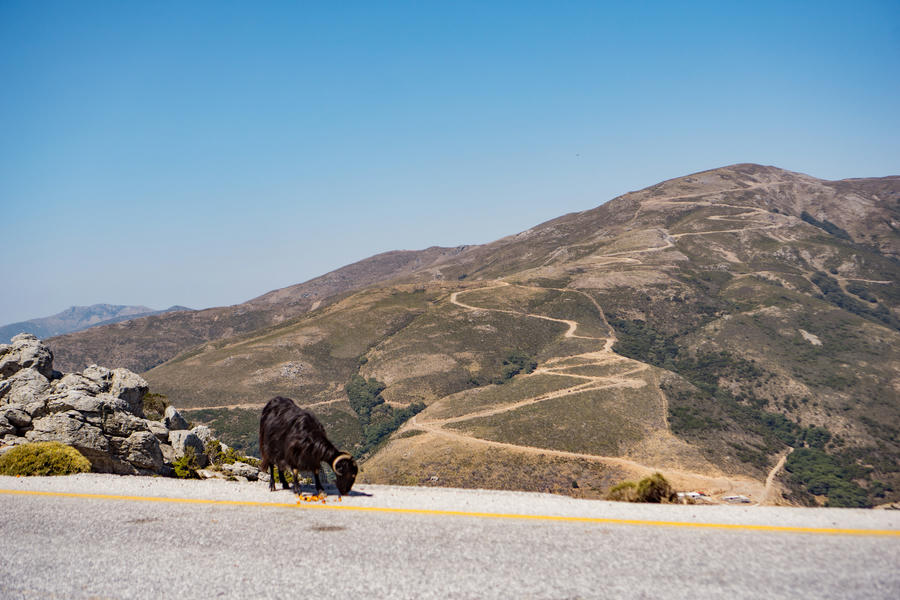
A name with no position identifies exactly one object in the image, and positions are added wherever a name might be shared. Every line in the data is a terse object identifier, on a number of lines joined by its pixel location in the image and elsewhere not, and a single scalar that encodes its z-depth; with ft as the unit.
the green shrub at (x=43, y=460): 51.75
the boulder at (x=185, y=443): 74.06
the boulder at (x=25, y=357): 79.25
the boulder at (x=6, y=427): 62.69
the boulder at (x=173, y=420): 88.23
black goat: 41.78
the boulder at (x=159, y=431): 75.87
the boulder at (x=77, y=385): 73.46
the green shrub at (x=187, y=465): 67.41
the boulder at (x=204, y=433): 89.91
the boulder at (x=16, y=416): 64.59
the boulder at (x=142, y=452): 62.28
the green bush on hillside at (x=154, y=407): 97.60
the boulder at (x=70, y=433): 58.03
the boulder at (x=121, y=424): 63.57
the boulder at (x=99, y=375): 84.53
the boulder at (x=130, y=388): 85.05
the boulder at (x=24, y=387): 69.36
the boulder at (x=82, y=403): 64.08
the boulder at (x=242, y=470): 73.94
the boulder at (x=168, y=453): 71.99
